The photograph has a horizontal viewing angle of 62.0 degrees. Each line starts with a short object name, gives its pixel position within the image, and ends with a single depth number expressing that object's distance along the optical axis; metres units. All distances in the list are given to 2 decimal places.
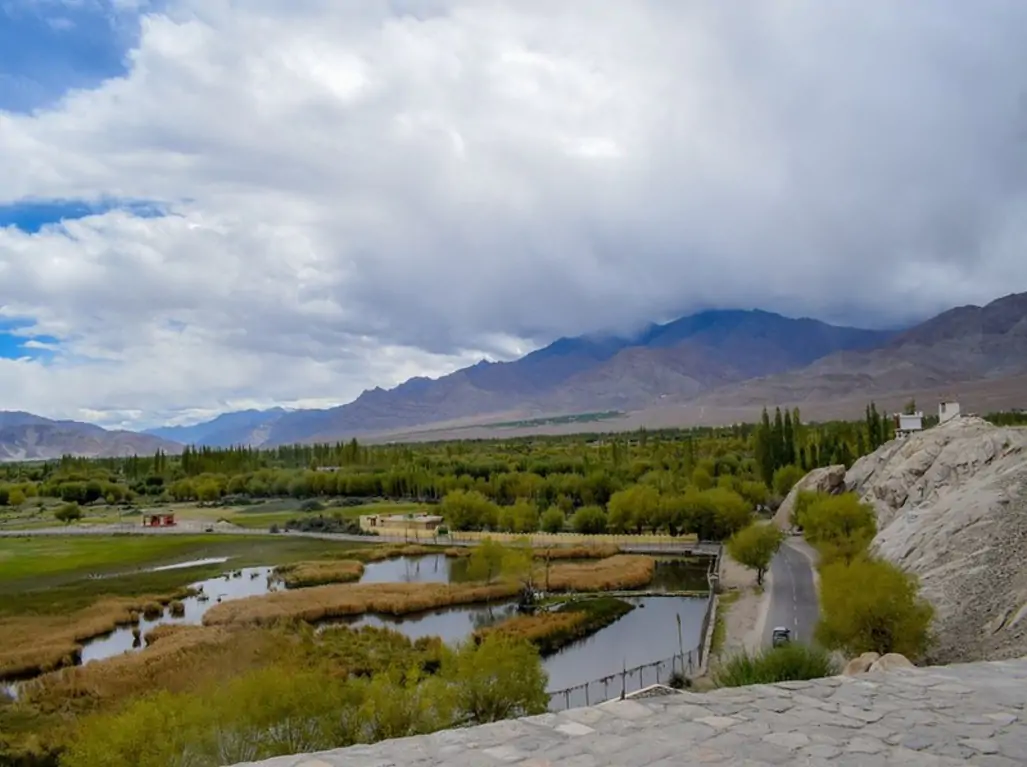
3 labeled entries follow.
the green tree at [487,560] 58.28
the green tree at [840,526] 50.41
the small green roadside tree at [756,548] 51.91
